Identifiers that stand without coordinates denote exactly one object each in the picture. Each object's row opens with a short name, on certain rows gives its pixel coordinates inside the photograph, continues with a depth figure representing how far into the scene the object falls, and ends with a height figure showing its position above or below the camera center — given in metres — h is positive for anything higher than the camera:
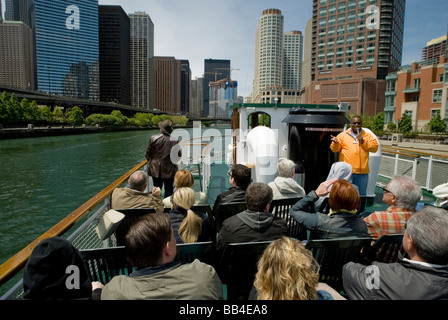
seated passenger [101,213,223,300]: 1.45 -0.75
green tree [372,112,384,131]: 51.44 +0.89
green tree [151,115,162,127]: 112.62 +1.37
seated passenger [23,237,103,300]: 1.39 -0.70
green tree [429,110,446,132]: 39.44 +0.82
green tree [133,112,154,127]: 102.97 +1.27
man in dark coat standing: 5.21 -0.51
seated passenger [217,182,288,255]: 2.37 -0.79
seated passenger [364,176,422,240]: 2.52 -0.67
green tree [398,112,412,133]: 43.66 +0.71
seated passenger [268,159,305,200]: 3.74 -0.71
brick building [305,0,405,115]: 83.56 +23.60
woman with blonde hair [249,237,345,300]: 1.37 -0.68
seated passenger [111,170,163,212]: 3.40 -0.84
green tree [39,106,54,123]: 64.26 +1.33
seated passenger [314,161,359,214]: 3.91 -0.55
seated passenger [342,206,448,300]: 1.47 -0.70
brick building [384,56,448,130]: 47.31 +6.73
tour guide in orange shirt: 4.85 -0.31
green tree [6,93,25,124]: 51.97 +1.67
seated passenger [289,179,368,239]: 2.40 -0.73
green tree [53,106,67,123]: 70.06 +1.26
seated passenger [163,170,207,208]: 3.38 -0.61
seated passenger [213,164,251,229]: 3.41 -0.71
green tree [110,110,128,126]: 88.27 +1.33
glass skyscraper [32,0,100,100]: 111.75 +28.93
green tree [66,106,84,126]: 72.69 +1.17
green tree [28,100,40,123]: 58.90 +1.56
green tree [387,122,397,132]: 50.16 +0.44
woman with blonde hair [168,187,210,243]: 2.59 -0.84
